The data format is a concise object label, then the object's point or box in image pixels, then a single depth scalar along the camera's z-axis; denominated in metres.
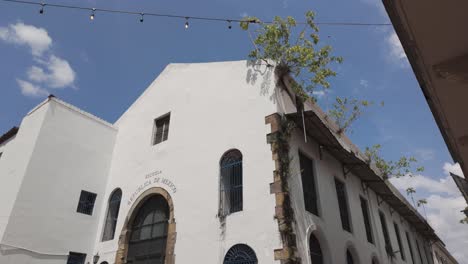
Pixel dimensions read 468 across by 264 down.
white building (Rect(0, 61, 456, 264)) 8.49
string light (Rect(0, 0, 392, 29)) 7.83
